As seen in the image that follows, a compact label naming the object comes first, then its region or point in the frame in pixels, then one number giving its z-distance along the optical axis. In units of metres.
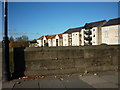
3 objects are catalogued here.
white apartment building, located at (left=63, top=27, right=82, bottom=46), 79.62
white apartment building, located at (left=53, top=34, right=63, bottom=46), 94.25
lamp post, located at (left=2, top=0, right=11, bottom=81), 5.46
